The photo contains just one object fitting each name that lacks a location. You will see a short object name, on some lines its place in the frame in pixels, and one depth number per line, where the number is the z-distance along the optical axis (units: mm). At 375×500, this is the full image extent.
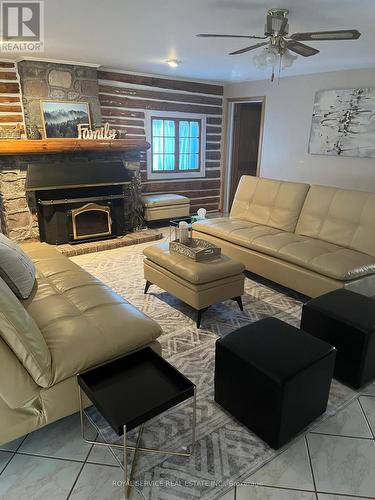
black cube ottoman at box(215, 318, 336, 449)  1715
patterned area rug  1628
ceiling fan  2430
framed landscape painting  4668
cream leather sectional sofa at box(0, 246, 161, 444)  1559
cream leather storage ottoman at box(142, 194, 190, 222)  5684
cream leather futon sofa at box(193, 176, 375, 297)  3082
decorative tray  3008
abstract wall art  4676
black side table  1472
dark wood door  6762
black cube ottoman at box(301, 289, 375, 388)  2148
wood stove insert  4535
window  6160
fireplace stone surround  4457
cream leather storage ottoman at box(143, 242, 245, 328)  2850
